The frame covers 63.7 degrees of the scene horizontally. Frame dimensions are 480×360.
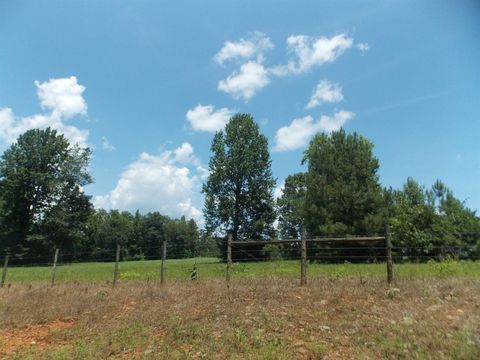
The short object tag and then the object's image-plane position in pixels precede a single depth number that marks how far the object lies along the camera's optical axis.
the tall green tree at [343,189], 34.97
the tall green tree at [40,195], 55.53
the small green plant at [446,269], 12.92
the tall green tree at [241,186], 53.25
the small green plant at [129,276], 21.17
